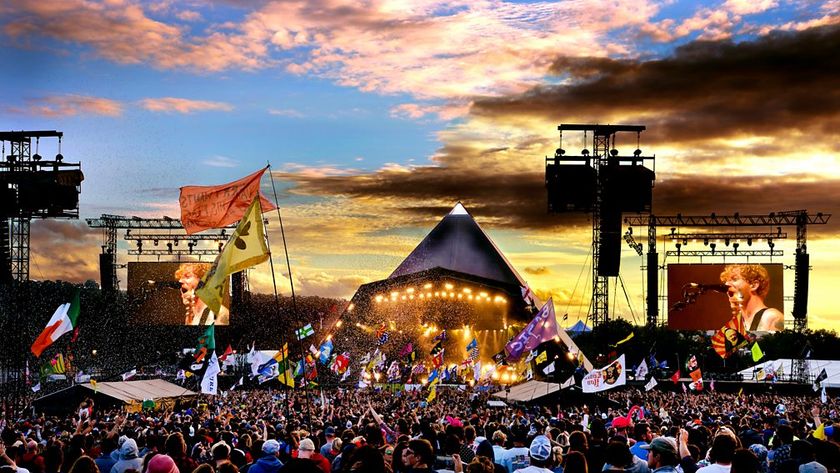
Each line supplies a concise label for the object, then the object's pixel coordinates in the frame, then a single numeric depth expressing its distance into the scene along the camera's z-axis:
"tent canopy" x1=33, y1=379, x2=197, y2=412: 29.38
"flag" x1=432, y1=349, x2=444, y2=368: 39.14
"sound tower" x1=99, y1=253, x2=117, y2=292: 60.91
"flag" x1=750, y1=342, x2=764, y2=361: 29.30
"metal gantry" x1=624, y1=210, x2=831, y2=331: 55.66
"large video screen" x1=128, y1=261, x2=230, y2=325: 62.44
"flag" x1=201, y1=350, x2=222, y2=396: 22.47
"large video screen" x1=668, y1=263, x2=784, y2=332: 57.25
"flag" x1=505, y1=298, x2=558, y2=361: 24.94
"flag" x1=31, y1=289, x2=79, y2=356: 20.84
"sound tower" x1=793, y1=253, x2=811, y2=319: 55.47
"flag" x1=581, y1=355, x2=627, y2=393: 21.66
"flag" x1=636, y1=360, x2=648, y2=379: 32.05
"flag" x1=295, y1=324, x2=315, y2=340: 31.21
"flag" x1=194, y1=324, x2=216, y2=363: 24.29
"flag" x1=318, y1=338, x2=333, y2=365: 32.53
